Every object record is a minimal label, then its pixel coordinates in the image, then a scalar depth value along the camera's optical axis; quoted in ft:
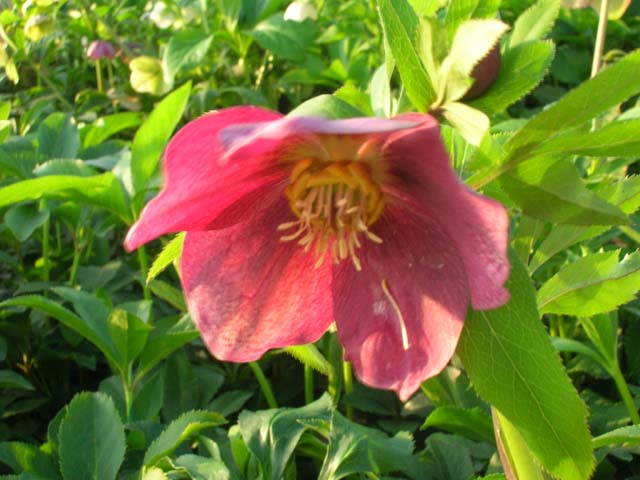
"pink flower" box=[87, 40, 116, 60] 1.71
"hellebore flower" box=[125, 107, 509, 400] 0.39
